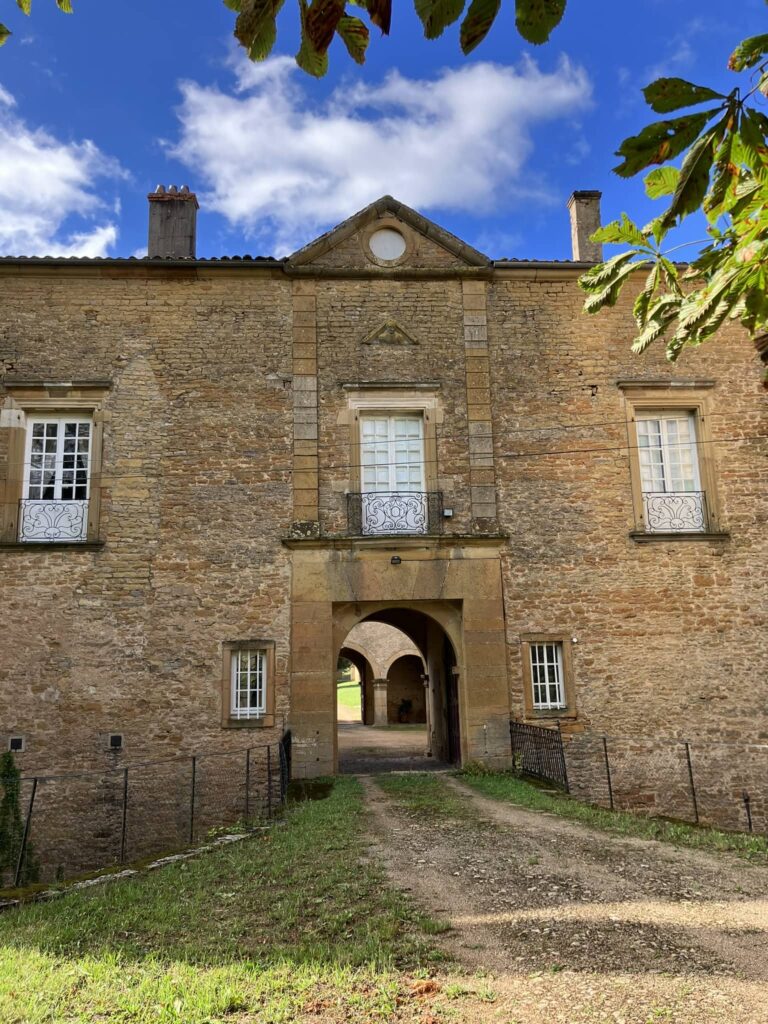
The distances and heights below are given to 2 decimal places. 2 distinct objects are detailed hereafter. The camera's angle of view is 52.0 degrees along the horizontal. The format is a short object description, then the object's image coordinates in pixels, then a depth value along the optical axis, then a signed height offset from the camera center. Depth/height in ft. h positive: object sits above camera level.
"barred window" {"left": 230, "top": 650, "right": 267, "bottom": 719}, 37.01 -0.02
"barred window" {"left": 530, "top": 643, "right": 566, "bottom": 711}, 37.86 +0.00
